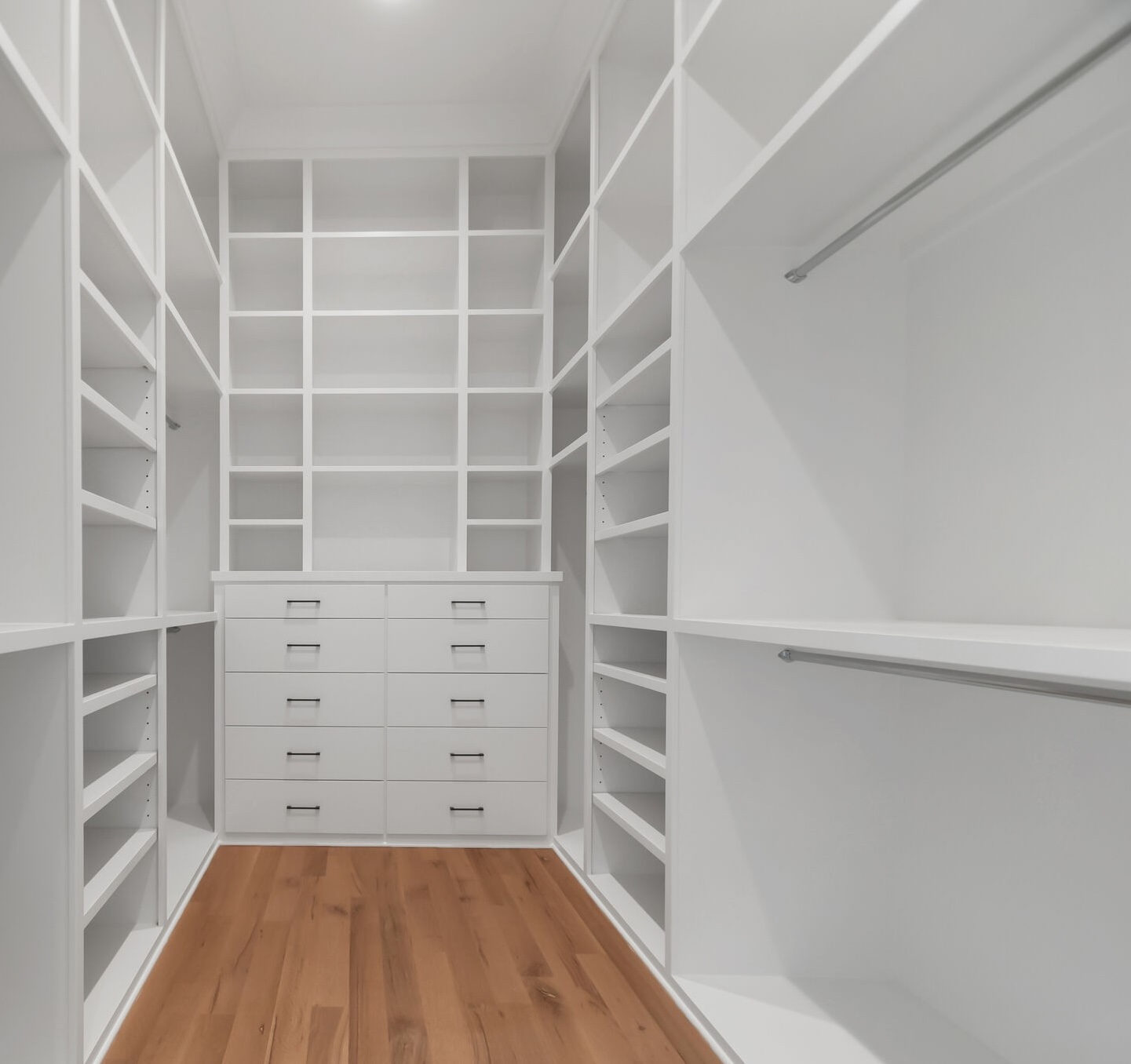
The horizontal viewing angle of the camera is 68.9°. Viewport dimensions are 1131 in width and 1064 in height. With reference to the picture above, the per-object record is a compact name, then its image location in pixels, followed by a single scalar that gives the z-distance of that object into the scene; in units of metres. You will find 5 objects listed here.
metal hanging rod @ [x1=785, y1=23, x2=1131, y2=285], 0.94
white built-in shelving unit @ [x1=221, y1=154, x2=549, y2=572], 3.07
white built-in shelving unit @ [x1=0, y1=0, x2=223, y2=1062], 1.30
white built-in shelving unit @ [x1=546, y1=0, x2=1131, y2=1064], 1.16
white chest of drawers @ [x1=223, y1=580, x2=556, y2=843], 2.69
